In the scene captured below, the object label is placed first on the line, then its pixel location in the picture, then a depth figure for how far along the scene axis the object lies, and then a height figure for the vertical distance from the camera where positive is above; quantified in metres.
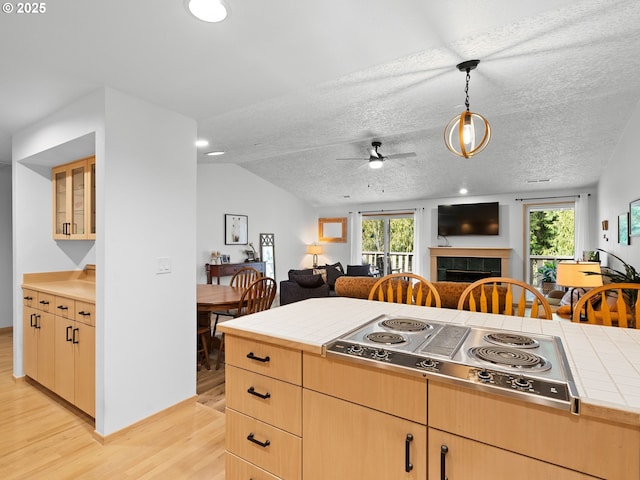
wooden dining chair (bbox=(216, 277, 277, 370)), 3.39 -0.63
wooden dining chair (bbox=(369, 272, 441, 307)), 2.35 -0.38
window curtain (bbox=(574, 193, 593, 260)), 6.46 +0.24
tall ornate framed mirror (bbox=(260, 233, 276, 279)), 7.55 -0.34
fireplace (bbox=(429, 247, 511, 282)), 7.15 -0.54
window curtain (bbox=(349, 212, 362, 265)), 8.86 +0.00
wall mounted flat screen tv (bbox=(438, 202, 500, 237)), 7.29 +0.43
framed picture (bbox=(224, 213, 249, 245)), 6.73 +0.18
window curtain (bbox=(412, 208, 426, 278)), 8.16 +0.01
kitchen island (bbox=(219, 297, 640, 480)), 0.86 -0.55
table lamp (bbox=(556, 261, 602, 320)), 2.96 -0.33
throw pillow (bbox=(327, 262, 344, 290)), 6.36 -0.70
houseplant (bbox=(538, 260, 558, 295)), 6.22 -0.71
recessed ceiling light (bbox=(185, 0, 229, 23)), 1.47 +1.02
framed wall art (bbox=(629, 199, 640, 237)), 3.01 +0.19
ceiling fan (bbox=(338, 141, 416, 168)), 4.79 +1.20
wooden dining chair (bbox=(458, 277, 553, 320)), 1.93 -0.38
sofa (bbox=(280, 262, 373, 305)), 5.54 -0.81
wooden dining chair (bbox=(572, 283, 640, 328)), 1.76 -0.37
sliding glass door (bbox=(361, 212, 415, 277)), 8.50 -0.10
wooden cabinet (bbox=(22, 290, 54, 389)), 2.78 -0.87
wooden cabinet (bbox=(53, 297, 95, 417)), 2.36 -0.88
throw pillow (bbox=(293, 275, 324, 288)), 5.51 -0.70
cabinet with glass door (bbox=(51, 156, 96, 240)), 2.69 +0.33
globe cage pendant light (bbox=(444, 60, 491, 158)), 2.20 +0.73
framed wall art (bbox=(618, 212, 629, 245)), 3.49 +0.11
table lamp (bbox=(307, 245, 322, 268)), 9.05 -0.35
